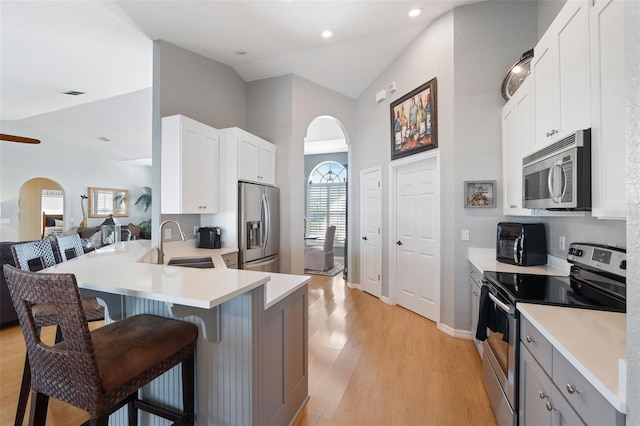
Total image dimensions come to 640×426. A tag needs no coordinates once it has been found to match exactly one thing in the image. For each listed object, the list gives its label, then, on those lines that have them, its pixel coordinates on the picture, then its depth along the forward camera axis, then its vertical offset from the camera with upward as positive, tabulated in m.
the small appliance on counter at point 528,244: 2.49 -0.28
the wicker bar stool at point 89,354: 1.01 -0.59
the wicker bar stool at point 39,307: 1.80 -0.66
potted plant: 9.36 +0.39
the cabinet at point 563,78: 1.42 +0.79
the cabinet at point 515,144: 2.21 +0.60
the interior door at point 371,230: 4.57 -0.28
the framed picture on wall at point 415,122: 3.39 +1.22
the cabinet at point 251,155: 3.61 +0.81
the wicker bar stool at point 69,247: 2.44 -0.30
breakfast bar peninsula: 1.28 -0.60
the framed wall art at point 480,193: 2.99 +0.22
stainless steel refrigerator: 3.62 -0.19
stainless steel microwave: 1.38 +0.22
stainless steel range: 1.50 -0.46
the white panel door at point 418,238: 3.47 -0.33
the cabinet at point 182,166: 3.10 +0.54
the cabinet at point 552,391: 0.86 -0.66
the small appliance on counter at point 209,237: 3.48 -0.30
